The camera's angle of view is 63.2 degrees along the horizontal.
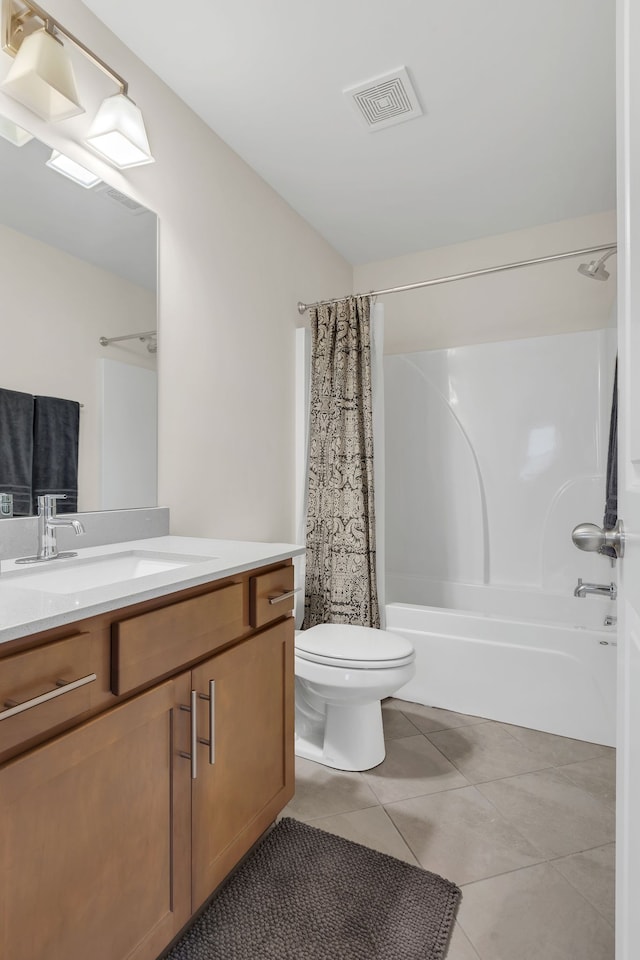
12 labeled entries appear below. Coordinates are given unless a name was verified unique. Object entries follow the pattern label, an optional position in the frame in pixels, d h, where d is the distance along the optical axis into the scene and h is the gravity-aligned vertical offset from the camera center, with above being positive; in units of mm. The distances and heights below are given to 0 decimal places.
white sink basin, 1160 -233
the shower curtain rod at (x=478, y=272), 2117 +930
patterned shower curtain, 2424 +22
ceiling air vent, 1852 +1410
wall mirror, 1358 +484
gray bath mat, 1159 -1046
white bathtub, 2059 -793
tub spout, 1715 -363
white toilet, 1785 -726
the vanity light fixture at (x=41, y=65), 1261 +1016
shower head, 2188 +896
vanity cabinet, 762 -547
